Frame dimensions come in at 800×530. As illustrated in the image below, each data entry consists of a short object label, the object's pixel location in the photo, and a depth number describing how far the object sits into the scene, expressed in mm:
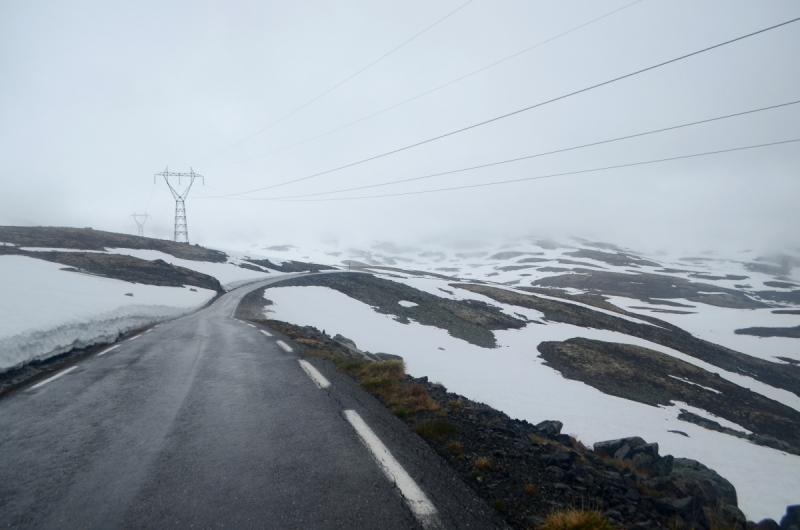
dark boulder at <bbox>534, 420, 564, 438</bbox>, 7570
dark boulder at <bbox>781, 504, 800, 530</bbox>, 6701
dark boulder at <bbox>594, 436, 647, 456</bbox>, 8203
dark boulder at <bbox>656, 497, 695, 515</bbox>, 4469
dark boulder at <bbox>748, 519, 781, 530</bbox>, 5504
